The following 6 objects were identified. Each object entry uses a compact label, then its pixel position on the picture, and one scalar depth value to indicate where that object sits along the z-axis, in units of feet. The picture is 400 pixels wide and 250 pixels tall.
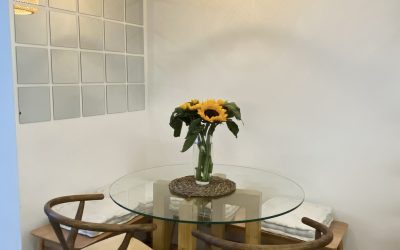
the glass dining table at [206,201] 5.34
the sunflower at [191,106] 5.82
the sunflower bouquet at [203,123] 5.72
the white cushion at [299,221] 6.68
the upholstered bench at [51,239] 6.46
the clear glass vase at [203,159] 6.01
